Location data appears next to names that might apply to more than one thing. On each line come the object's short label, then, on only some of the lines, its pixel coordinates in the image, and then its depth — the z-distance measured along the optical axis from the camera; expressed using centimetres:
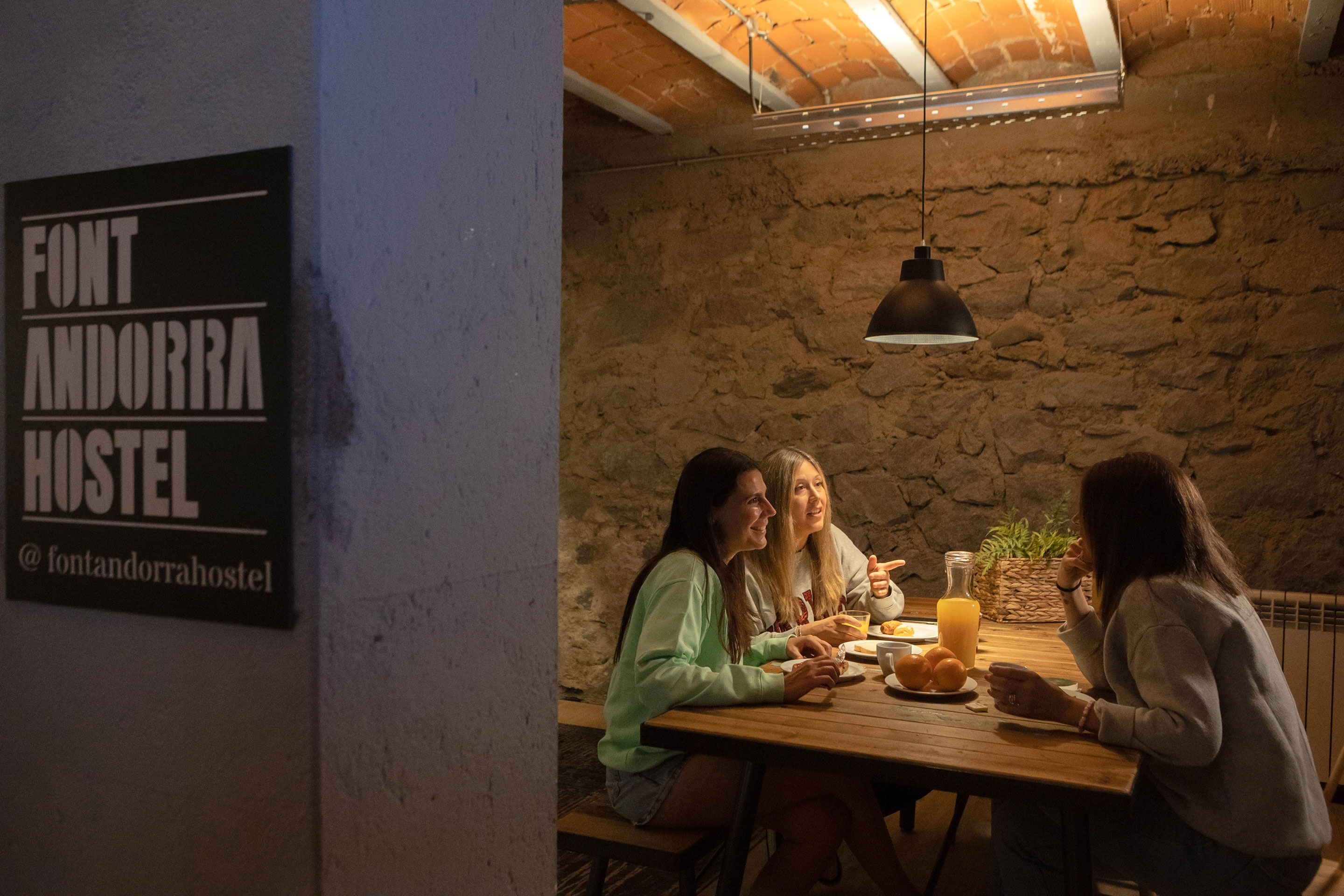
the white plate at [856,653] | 234
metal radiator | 323
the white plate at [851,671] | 215
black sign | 84
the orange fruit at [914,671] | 198
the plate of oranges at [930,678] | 197
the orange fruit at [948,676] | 197
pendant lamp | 268
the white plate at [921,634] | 254
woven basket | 284
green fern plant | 283
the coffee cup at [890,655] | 215
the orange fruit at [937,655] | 205
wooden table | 150
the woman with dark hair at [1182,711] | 163
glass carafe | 219
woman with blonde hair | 269
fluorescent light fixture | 287
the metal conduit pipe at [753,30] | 312
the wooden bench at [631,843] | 185
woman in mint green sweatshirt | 191
